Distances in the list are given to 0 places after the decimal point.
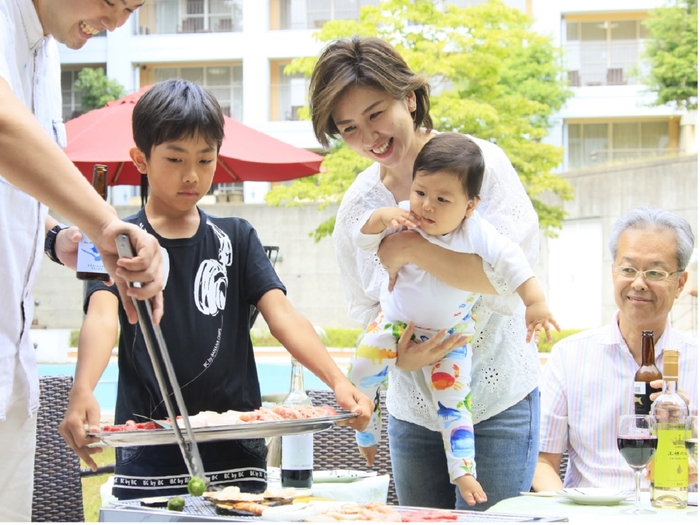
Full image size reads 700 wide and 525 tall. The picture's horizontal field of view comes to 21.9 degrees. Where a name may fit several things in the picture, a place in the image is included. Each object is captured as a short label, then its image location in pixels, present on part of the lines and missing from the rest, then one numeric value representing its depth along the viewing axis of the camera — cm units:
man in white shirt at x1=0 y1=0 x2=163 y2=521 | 232
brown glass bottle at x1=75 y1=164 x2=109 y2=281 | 267
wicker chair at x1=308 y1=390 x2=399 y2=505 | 348
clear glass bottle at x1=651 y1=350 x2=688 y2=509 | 267
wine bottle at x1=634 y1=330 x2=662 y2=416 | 299
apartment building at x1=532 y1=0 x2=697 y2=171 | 2126
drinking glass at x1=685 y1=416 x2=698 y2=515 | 271
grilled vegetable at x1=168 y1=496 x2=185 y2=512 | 235
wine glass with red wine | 270
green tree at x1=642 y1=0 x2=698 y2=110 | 1831
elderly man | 316
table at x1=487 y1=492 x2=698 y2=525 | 256
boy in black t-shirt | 261
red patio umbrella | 586
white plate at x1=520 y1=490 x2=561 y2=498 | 277
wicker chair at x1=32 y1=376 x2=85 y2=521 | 334
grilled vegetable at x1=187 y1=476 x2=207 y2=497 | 240
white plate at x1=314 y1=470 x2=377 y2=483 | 322
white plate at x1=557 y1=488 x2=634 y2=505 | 269
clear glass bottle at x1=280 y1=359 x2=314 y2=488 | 298
